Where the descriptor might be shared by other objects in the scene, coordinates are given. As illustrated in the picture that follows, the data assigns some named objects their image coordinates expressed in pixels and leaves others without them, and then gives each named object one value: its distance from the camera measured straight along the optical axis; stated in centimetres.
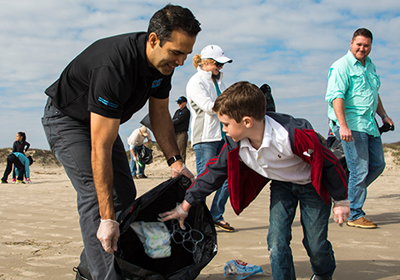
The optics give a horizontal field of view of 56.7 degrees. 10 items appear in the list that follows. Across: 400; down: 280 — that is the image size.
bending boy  231
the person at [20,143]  1282
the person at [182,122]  940
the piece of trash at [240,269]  280
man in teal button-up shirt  450
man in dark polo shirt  221
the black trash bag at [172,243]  238
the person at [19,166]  1232
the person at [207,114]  446
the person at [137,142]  1184
